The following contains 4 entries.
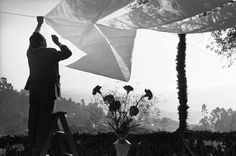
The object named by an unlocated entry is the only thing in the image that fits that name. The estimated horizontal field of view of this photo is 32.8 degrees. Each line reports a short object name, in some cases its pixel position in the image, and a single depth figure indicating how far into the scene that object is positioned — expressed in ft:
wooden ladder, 15.49
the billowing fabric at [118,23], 19.51
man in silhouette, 15.49
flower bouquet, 19.19
